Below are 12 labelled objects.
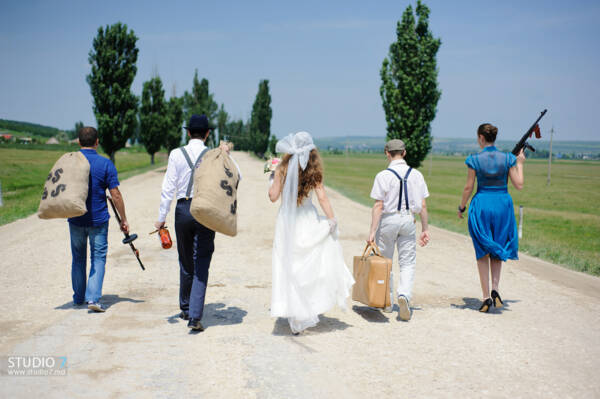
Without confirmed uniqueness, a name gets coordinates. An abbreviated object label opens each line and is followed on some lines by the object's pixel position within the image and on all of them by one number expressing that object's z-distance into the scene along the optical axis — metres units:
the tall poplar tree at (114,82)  32.16
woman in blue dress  5.95
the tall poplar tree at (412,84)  22.52
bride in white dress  5.00
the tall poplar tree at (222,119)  95.55
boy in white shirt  5.58
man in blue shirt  5.59
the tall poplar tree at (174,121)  44.38
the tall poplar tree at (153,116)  41.12
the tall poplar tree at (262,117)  70.94
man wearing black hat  4.98
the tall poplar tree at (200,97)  62.83
